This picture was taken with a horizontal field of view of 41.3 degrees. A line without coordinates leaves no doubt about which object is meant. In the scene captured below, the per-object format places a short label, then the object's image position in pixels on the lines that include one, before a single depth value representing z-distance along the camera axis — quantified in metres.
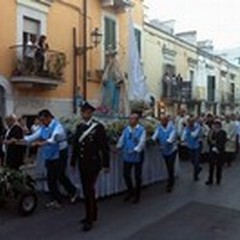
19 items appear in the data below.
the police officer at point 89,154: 4.40
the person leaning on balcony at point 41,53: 9.69
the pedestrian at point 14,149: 5.58
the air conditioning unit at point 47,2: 10.22
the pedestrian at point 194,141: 7.33
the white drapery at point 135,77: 6.91
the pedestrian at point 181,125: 8.88
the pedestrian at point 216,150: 7.07
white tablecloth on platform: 5.69
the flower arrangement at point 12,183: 4.79
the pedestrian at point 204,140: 8.33
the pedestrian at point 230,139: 9.50
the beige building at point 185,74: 15.54
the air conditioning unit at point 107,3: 12.09
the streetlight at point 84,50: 11.22
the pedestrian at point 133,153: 5.67
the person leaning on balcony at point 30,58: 9.56
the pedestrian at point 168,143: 6.42
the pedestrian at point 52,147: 5.20
